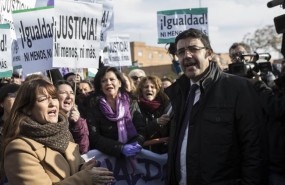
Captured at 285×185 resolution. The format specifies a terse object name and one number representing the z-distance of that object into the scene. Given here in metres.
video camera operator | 3.58
